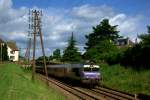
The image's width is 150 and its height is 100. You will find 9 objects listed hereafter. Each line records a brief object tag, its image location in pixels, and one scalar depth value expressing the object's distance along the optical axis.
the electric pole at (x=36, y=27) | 46.72
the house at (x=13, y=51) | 166.38
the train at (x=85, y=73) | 39.04
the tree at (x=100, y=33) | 100.56
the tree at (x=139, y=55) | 39.28
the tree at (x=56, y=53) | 140.86
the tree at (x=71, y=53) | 90.19
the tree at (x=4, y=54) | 119.47
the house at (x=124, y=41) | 127.22
